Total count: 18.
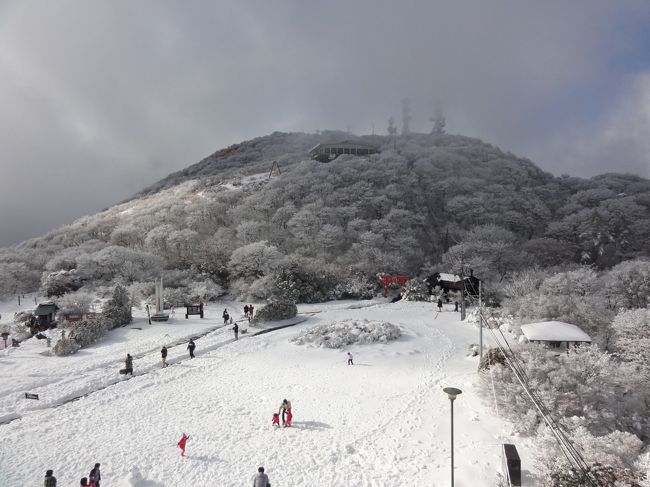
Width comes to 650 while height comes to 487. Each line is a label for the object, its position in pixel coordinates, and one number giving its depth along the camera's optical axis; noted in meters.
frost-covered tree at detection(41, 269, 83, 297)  41.41
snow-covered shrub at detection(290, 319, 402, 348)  24.00
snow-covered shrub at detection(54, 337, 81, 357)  23.62
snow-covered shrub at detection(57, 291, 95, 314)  31.58
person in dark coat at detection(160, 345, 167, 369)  20.36
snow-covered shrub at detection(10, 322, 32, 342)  28.70
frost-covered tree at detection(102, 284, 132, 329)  28.71
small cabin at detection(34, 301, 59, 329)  30.14
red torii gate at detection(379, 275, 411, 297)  40.91
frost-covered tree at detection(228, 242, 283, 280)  41.27
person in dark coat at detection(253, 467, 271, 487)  9.71
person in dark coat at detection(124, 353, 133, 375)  19.23
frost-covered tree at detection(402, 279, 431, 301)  38.00
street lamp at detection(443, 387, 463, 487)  9.49
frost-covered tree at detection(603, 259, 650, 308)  26.27
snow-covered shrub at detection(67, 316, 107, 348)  25.09
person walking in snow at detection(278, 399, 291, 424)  14.05
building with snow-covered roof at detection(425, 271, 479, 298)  37.41
